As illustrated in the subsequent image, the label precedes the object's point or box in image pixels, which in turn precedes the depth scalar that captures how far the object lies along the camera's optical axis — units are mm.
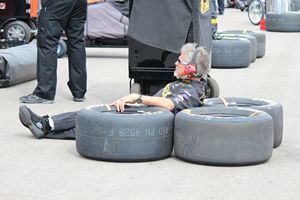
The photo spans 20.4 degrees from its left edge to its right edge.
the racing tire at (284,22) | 21516
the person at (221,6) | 25922
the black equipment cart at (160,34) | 8547
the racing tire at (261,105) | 7074
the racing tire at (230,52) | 13094
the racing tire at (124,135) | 6367
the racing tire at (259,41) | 14812
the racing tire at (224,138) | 6254
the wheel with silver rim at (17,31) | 15406
